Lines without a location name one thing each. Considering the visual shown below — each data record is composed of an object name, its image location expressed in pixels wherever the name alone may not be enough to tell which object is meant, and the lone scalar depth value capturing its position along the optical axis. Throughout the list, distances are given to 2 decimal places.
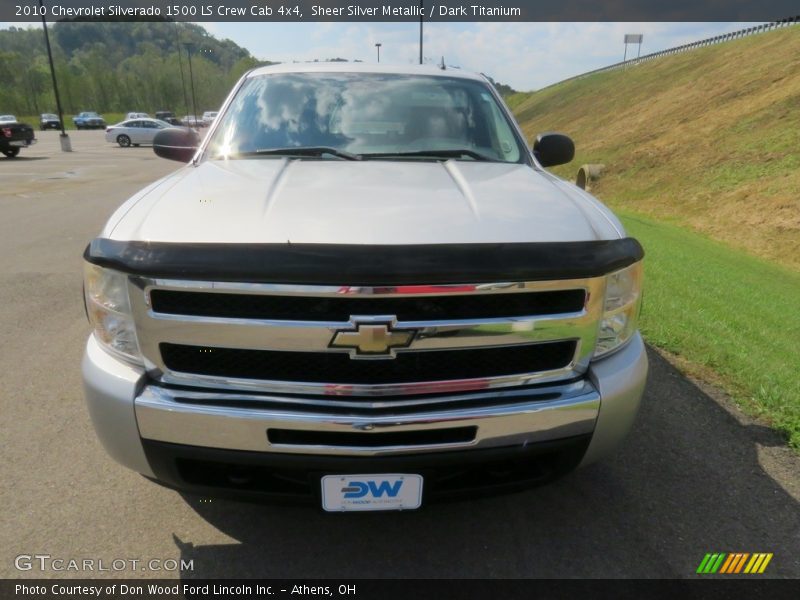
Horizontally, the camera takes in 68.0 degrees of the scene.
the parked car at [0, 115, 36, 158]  20.94
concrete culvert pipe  19.34
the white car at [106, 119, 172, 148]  33.12
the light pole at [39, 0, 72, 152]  26.94
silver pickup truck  1.83
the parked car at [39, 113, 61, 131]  58.53
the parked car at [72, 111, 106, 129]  60.03
